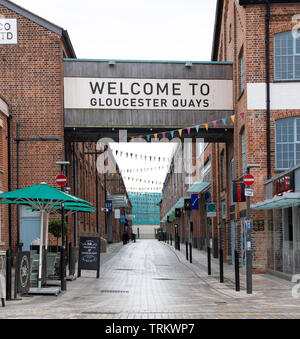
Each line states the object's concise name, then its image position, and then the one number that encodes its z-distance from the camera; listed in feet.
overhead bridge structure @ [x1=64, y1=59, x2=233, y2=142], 80.28
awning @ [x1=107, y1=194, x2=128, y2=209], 206.95
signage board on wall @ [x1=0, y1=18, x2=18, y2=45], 79.66
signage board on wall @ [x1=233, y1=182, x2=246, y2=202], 68.80
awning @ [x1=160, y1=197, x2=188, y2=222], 162.98
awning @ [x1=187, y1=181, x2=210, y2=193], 123.44
